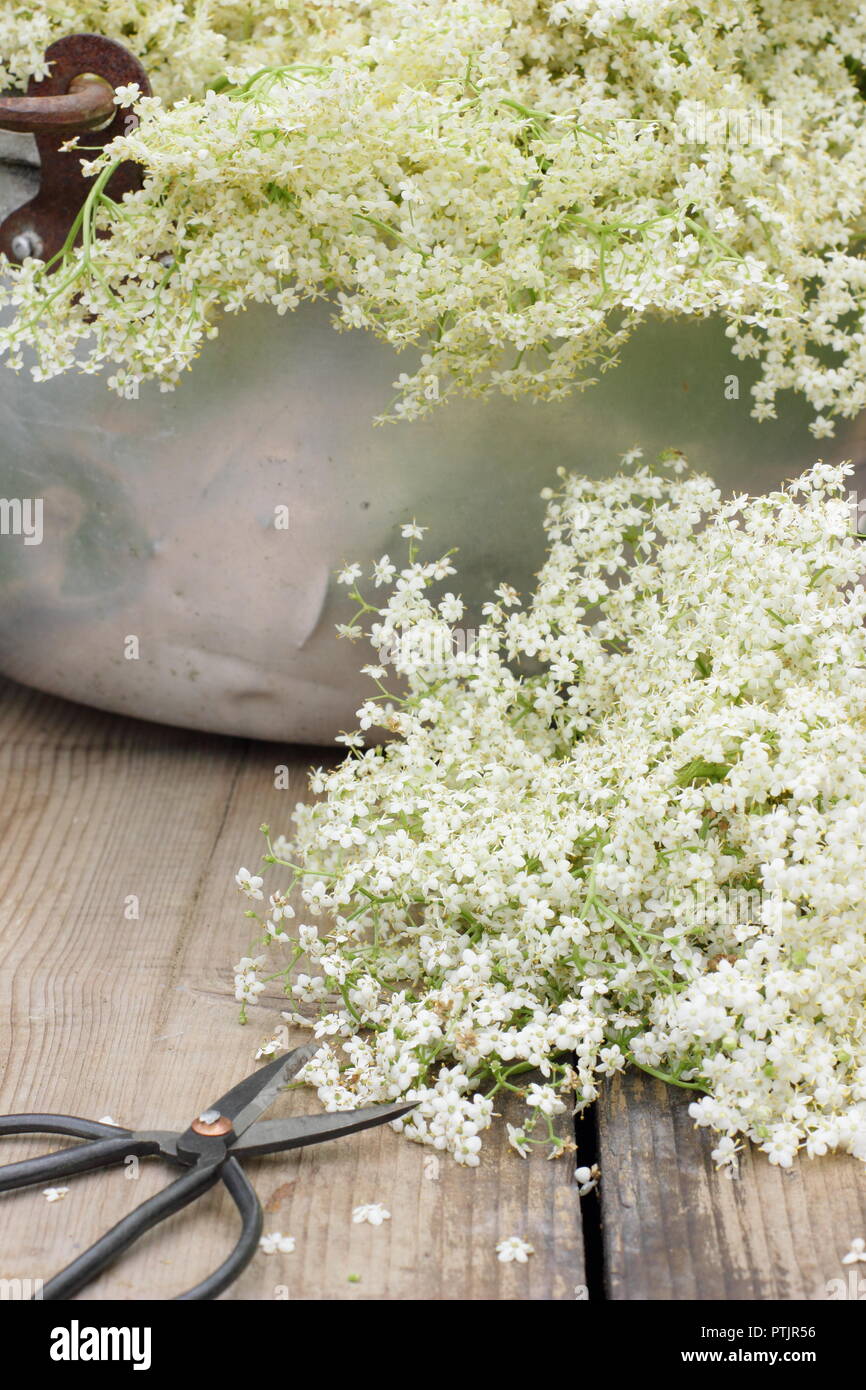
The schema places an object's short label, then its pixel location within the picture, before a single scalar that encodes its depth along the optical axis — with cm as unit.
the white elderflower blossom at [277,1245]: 48
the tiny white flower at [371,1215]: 50
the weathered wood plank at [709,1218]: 48
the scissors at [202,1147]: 47
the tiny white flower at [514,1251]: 48
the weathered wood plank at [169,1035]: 48
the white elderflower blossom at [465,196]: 63
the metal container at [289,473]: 75
